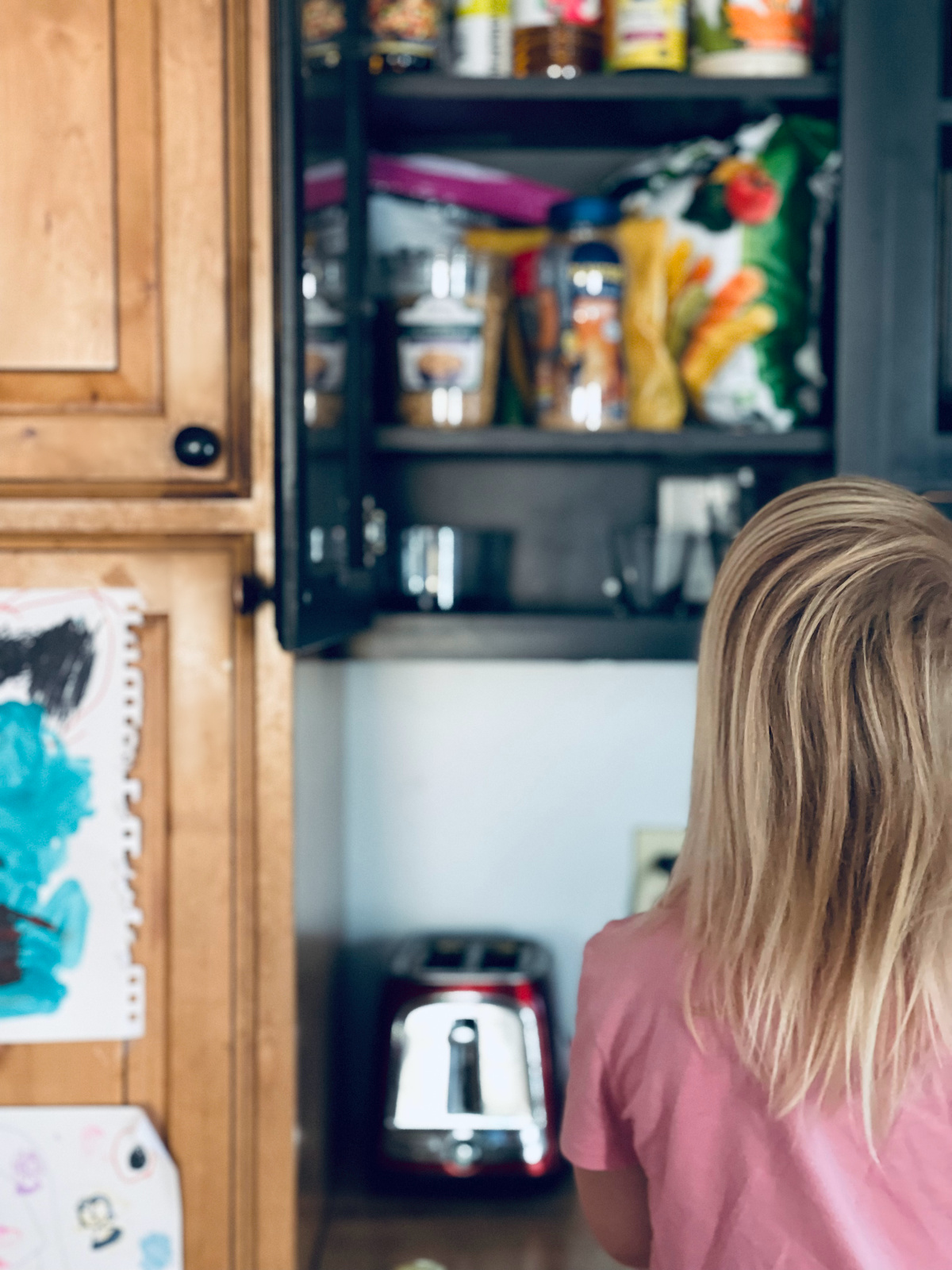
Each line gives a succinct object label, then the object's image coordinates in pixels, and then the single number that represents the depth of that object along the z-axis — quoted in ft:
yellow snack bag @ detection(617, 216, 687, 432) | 4.04
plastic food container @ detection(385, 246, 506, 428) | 4.01
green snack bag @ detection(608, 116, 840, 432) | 3.97
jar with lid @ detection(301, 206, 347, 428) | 3.37
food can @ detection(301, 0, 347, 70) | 3.68
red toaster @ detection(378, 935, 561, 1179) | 4.26
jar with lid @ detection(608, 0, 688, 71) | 3.87
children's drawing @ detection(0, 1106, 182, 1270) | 3.34
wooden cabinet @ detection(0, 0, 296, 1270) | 3.32
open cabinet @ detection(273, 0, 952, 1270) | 3.80
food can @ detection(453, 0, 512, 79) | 3.97
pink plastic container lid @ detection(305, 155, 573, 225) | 4.34
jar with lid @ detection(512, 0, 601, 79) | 3.94
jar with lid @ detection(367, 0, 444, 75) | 3.92
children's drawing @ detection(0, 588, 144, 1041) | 3.36
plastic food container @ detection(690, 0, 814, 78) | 3.86
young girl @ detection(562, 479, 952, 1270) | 2.47
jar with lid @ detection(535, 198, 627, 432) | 4.00
